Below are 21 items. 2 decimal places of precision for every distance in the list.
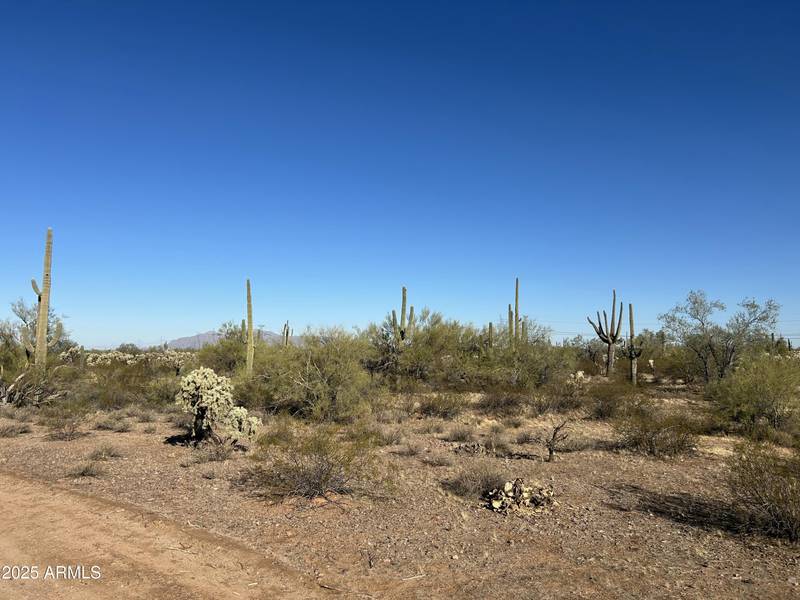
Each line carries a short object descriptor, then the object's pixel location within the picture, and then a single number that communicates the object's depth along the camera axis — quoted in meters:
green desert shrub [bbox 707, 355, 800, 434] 13.03
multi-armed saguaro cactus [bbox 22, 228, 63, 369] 18.08
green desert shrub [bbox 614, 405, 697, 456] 10.88
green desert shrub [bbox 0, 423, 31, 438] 11.84
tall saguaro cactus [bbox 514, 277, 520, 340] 25.31
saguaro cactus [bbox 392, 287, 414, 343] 22.27
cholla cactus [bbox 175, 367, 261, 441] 10.87
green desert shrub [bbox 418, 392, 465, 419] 16.05
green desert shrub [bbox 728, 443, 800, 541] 6.04
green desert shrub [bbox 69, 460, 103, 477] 8.62
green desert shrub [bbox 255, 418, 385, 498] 7.71
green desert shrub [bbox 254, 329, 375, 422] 15.10
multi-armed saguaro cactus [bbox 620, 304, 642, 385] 24.61
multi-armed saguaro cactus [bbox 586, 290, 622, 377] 27.06
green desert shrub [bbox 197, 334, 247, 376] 23.52
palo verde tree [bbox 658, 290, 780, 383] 22.05
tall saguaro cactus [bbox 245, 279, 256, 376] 17.99
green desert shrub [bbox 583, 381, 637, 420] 15.59
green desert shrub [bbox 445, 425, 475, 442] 12.62
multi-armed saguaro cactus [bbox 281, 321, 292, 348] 35.38
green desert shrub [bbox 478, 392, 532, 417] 16.42
